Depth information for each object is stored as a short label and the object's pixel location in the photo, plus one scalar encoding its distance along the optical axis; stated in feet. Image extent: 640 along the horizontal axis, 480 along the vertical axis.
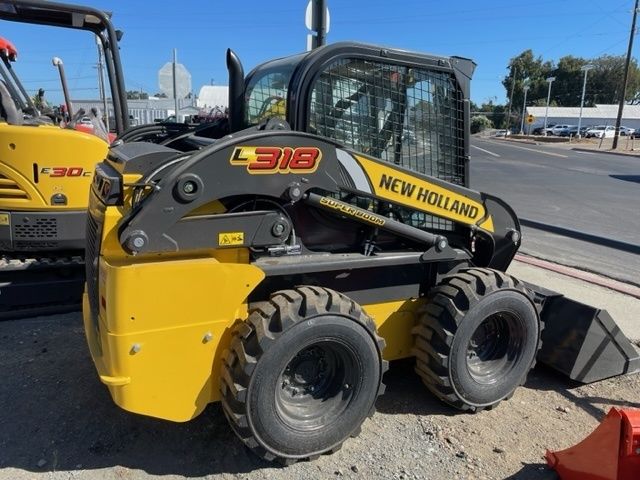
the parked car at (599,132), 207.72
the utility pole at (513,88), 247.87
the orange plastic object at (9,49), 20.34
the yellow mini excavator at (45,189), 15.37
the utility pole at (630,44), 140.56
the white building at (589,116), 266.16
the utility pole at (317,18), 19.67
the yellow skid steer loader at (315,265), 8.86
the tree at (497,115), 327.67
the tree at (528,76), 320.29
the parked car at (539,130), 247.87
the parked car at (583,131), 212.02
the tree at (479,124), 275.80
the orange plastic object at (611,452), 8.41
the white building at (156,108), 119.44
